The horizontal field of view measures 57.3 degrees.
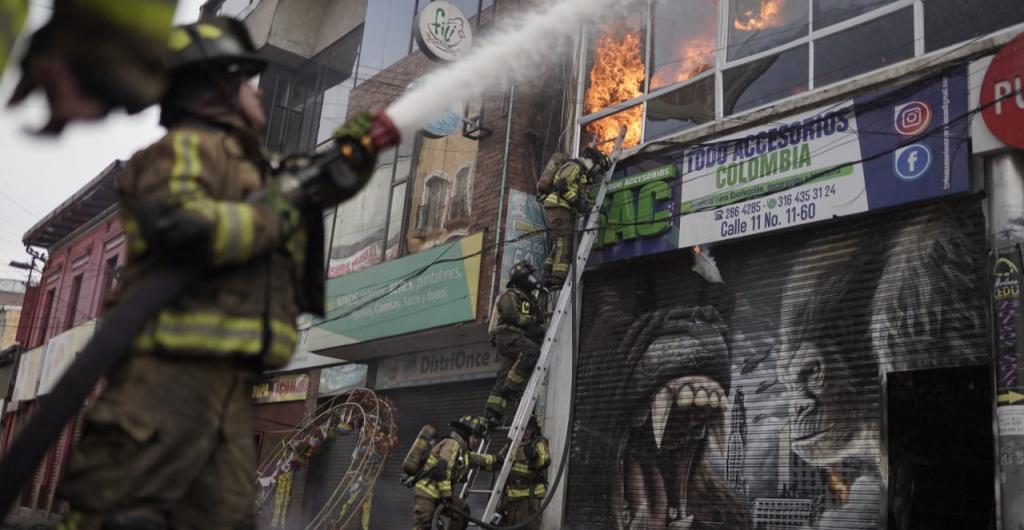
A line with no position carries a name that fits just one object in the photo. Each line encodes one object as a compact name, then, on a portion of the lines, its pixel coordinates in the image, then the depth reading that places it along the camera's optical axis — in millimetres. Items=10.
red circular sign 7473
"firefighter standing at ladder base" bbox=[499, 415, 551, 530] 10414
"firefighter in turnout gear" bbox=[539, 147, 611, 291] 10852
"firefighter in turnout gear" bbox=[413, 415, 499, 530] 9547
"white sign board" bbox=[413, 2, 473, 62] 12883
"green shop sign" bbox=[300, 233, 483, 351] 12773
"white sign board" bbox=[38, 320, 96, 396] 25328
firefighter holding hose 2570
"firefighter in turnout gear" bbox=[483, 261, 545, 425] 10625
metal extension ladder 9610
